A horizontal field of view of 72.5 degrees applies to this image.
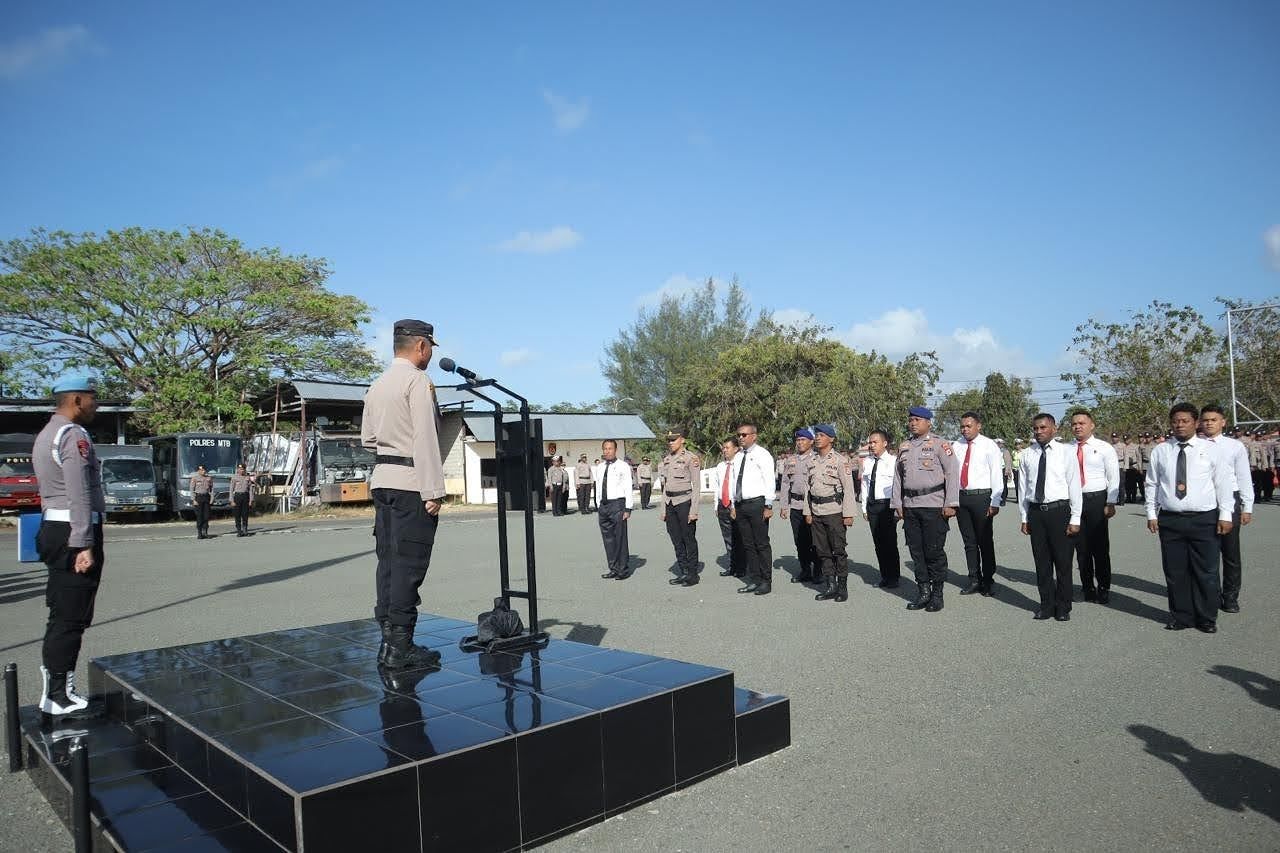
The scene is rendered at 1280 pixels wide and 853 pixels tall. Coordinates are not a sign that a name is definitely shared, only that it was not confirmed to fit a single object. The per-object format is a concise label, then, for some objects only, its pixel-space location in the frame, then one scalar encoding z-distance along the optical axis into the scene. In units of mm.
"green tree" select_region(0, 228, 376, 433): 31156
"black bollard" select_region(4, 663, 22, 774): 4777
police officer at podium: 4859
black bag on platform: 5746
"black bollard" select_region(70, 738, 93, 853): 3184
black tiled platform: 3459
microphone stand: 5738
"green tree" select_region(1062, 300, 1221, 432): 33344
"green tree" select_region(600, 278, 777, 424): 61312
